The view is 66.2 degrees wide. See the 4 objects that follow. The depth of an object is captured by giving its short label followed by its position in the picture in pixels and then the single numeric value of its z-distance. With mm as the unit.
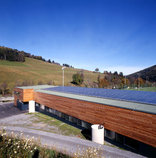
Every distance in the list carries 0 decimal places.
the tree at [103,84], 71119
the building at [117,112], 9781
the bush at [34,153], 6758
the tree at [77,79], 74750
